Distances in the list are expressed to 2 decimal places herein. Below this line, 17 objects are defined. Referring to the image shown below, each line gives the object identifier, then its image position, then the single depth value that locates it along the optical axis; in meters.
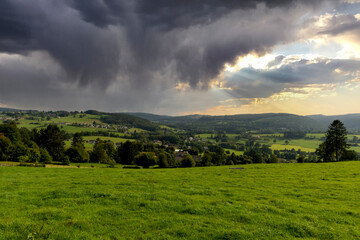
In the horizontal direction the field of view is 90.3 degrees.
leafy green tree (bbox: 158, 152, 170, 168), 79.12
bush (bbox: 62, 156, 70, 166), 69.61
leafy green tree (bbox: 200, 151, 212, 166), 96.65
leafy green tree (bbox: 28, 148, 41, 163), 66.35
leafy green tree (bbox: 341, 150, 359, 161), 68.44
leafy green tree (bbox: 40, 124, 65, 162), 88.25
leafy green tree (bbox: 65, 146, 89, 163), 89.00
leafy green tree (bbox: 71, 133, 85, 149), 101.53
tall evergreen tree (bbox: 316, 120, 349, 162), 65.62
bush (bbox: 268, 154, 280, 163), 107.34
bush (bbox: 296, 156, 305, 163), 71.38
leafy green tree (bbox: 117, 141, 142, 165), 103.44
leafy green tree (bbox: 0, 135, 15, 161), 62.06
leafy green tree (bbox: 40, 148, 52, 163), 69.62
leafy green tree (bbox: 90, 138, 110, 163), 96.89
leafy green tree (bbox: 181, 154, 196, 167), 84.88
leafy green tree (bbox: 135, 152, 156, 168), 80.94
